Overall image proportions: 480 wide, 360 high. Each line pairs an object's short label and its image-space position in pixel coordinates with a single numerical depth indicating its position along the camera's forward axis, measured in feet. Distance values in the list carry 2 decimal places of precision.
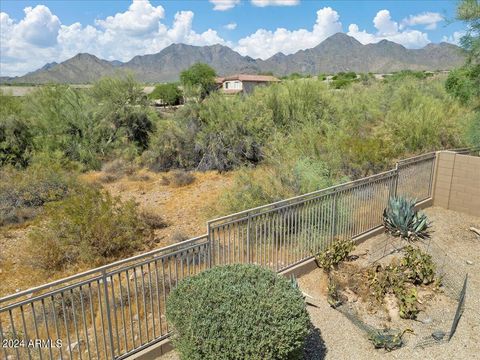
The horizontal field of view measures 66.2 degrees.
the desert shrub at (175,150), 54.34
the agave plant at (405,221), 26.58
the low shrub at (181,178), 46.78
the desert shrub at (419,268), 19.34
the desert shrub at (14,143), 51.70
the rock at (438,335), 15.24
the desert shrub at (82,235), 25.35
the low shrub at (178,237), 29.22
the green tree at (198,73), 188.65
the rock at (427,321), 16.64
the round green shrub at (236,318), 11.59
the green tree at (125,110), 64.75
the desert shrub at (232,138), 52.21
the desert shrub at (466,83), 41.74
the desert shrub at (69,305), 18.95
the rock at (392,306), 17.10
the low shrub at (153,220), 32.12
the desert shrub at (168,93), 171.14
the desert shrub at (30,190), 35.60
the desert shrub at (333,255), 21.63
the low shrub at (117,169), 50.83
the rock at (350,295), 18.39
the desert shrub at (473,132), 38.01
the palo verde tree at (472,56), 38.32
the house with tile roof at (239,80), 212.50
